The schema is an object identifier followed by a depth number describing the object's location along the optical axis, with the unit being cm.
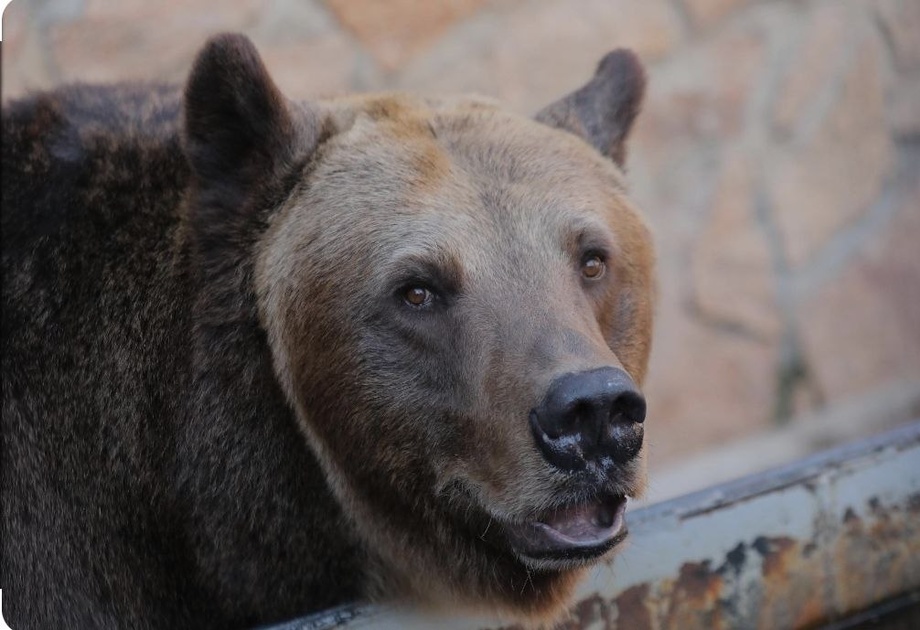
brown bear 684
